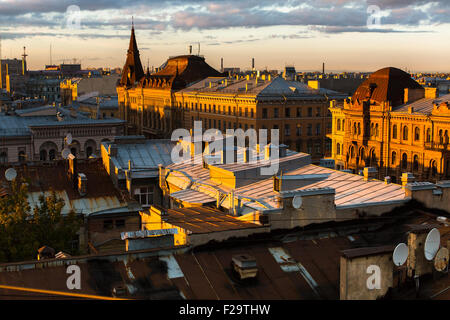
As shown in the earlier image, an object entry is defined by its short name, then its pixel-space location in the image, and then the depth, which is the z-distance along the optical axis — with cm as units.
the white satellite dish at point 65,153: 3421
